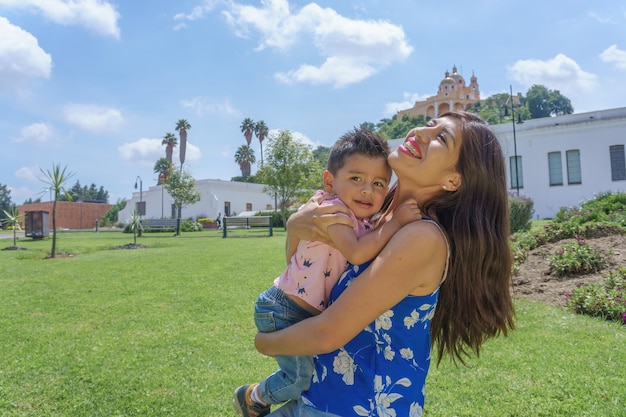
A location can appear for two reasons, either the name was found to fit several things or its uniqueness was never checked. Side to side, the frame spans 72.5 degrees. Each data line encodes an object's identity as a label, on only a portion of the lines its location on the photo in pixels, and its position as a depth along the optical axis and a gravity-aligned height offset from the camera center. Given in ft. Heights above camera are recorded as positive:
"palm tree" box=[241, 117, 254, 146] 229.25 +50.85
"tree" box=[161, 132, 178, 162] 226.58 +42.81
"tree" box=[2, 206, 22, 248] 61.41 +1.51
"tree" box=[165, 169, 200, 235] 119.65 +10.29
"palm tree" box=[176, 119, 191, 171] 225.31 +47.62
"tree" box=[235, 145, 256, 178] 229.04 +34.22
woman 4.67 -0.82
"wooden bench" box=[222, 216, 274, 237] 90.46 -0.04
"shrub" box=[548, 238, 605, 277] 23.36 -2.53
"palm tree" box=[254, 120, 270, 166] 231.09 +50.59
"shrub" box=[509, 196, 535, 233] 50.26 +0.38
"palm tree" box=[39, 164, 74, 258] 49.98 +5.25
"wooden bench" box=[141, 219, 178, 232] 97.28 -0.06
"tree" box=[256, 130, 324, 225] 106.32 +13.02
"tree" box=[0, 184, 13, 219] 314.18 +23.20
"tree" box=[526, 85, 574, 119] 286.66 +76.24
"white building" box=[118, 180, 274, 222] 154.71 +8.43
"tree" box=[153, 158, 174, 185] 207.44 +28.36
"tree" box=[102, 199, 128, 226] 187.62 +4.31
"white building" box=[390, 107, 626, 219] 109.09 +15.59
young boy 5.25 -0.45
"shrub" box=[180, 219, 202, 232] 112.57 -0.83
